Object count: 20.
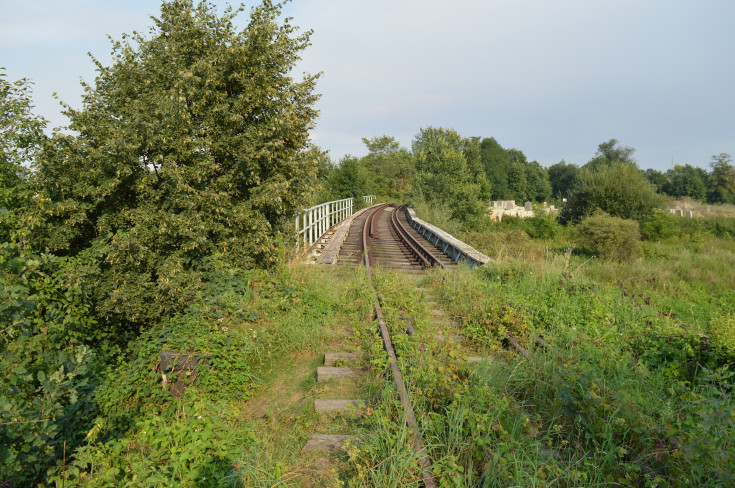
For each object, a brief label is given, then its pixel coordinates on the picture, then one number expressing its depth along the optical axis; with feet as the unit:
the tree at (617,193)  108.58
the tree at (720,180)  204.54
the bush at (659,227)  101.76
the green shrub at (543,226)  134.87
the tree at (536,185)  299.17
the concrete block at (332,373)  14.55
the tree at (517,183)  287.48
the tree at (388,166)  244.22
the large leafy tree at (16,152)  21.24
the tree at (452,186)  114.52
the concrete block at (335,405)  12.27
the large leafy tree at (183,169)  21.59
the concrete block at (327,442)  10.48
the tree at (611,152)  269.97
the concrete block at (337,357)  15.70
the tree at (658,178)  292.61
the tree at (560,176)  348.59
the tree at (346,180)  113.60
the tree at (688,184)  247.40
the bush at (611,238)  79.77
